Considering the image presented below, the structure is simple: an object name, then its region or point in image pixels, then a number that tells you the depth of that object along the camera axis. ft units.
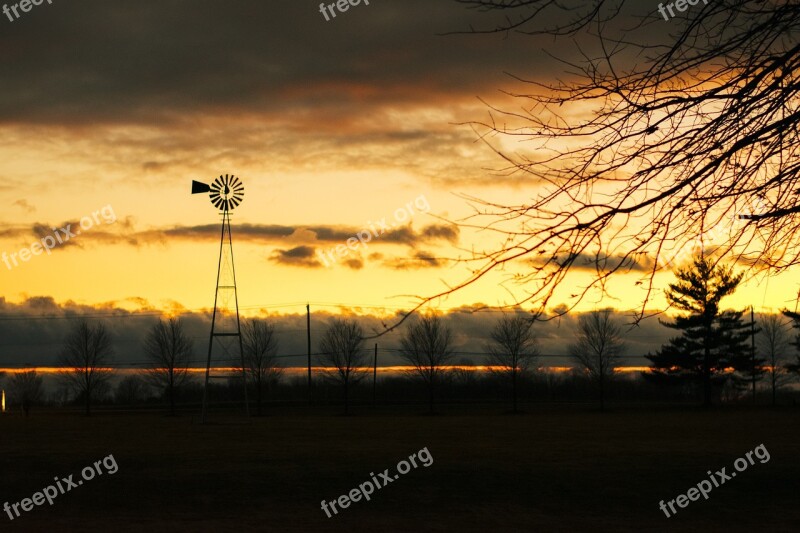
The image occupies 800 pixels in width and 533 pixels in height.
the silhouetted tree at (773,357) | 286.70
